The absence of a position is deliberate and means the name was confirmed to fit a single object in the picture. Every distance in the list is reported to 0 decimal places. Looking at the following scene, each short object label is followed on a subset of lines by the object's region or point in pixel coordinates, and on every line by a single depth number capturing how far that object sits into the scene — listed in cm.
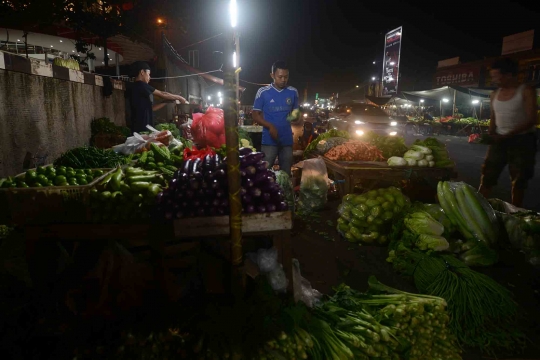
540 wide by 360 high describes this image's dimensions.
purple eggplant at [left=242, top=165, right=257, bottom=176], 268
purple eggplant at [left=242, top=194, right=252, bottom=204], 257
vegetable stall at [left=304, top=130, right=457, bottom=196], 591
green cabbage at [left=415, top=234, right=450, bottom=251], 355
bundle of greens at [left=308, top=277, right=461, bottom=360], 226
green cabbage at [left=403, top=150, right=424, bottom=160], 594
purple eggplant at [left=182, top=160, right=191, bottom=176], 281
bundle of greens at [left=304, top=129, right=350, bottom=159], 833
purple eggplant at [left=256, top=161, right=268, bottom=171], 278
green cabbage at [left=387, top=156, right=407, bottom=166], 594
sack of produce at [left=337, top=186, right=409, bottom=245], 445
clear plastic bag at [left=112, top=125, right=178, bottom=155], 494
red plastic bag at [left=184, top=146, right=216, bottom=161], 419
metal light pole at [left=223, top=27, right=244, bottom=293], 222
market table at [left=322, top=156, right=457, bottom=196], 589
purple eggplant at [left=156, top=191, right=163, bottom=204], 261
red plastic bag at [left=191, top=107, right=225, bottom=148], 537
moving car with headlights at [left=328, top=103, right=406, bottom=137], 1348
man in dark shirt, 718
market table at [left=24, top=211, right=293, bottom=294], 251
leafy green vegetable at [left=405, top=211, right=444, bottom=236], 373
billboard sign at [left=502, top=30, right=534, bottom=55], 2664
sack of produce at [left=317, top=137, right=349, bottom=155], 784
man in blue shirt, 582
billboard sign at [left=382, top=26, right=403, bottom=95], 4356
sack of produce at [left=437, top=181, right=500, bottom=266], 364
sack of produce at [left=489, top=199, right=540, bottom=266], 371
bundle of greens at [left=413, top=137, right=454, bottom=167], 597
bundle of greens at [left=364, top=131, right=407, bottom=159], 662
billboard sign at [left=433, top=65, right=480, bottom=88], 3542
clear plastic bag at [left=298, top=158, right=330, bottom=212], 601
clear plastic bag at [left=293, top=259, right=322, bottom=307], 271
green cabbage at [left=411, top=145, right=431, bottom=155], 600
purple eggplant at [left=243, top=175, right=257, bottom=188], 263
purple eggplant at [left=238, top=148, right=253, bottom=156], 308
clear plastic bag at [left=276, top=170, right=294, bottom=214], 488
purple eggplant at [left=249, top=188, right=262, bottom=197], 257
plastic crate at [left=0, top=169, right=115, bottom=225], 257
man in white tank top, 502
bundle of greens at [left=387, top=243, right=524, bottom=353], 266
